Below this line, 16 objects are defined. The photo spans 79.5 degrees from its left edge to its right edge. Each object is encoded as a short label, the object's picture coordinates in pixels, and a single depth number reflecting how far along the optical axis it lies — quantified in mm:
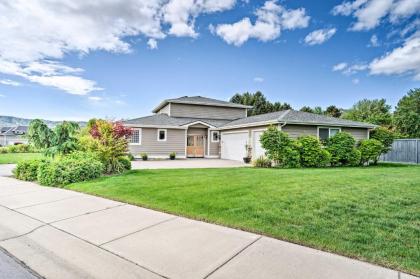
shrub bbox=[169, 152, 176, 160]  21016
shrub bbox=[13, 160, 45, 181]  9836
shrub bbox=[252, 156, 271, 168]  14812
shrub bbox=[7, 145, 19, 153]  29973
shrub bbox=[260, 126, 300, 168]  14250
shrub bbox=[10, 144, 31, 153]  30400
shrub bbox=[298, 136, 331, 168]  14586
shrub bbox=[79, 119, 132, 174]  10867
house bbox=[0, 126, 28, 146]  50034
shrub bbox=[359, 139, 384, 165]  16219
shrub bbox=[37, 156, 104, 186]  8648
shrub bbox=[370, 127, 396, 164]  17250
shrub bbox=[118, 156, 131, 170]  11648
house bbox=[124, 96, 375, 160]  16688
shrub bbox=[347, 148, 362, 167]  15594
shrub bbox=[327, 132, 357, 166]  15461
